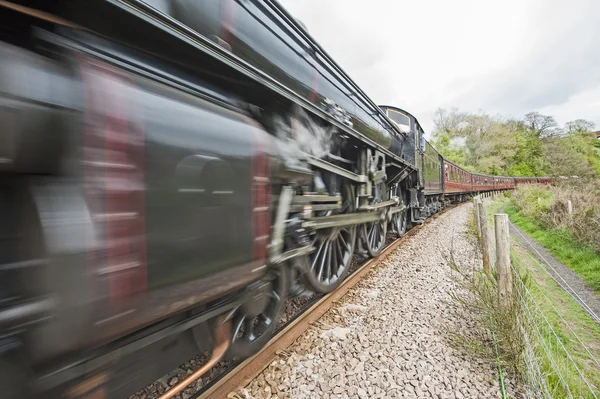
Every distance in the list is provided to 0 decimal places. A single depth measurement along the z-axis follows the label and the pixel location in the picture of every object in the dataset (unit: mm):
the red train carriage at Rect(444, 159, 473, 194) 13329
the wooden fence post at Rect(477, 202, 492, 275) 3860
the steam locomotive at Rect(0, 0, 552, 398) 860
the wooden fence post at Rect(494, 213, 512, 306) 2697
